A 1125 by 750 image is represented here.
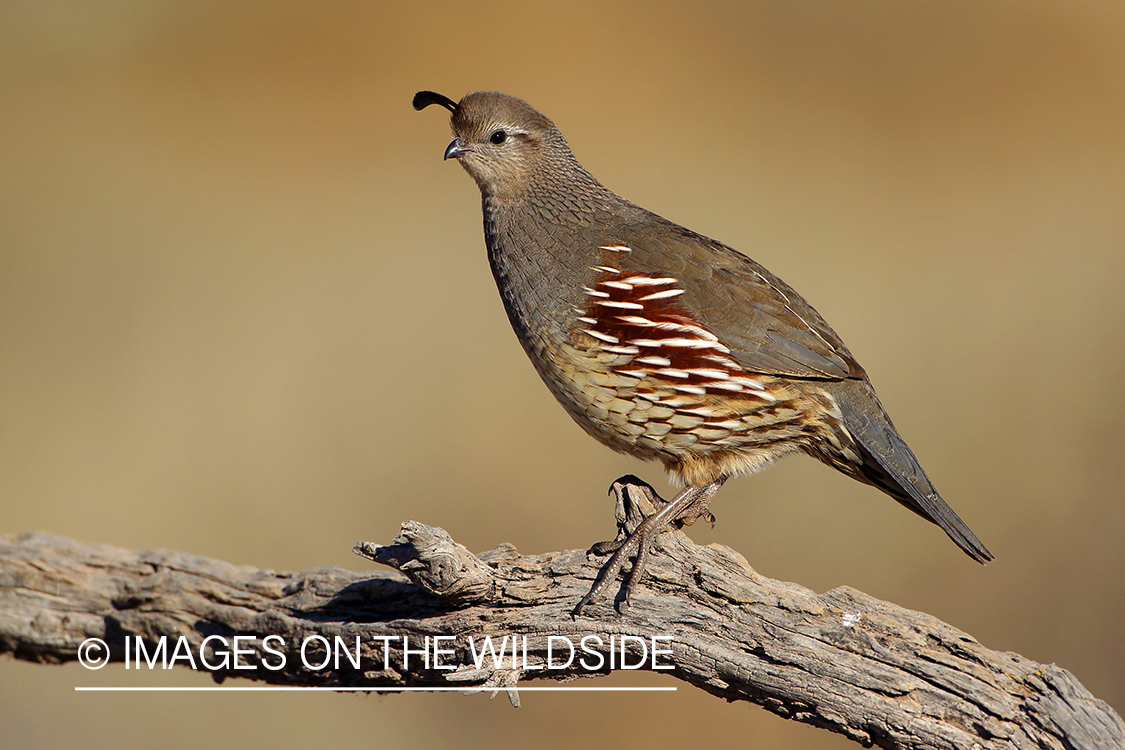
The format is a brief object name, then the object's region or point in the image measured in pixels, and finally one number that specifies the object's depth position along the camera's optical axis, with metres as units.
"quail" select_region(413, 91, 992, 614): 5.89
